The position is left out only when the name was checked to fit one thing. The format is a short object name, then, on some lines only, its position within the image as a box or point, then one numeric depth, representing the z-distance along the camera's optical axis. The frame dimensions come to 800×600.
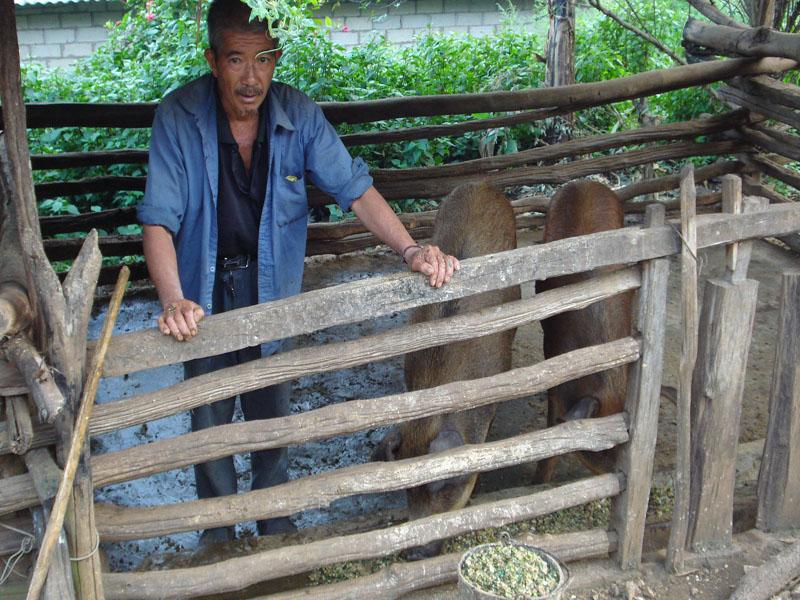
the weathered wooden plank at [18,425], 2.39
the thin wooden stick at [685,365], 2.98
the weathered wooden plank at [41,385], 2.22
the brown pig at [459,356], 3.52
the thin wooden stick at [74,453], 2.17
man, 3.07
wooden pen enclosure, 2.55
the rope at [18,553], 2.54
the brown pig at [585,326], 4.04
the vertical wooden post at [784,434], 3.31
